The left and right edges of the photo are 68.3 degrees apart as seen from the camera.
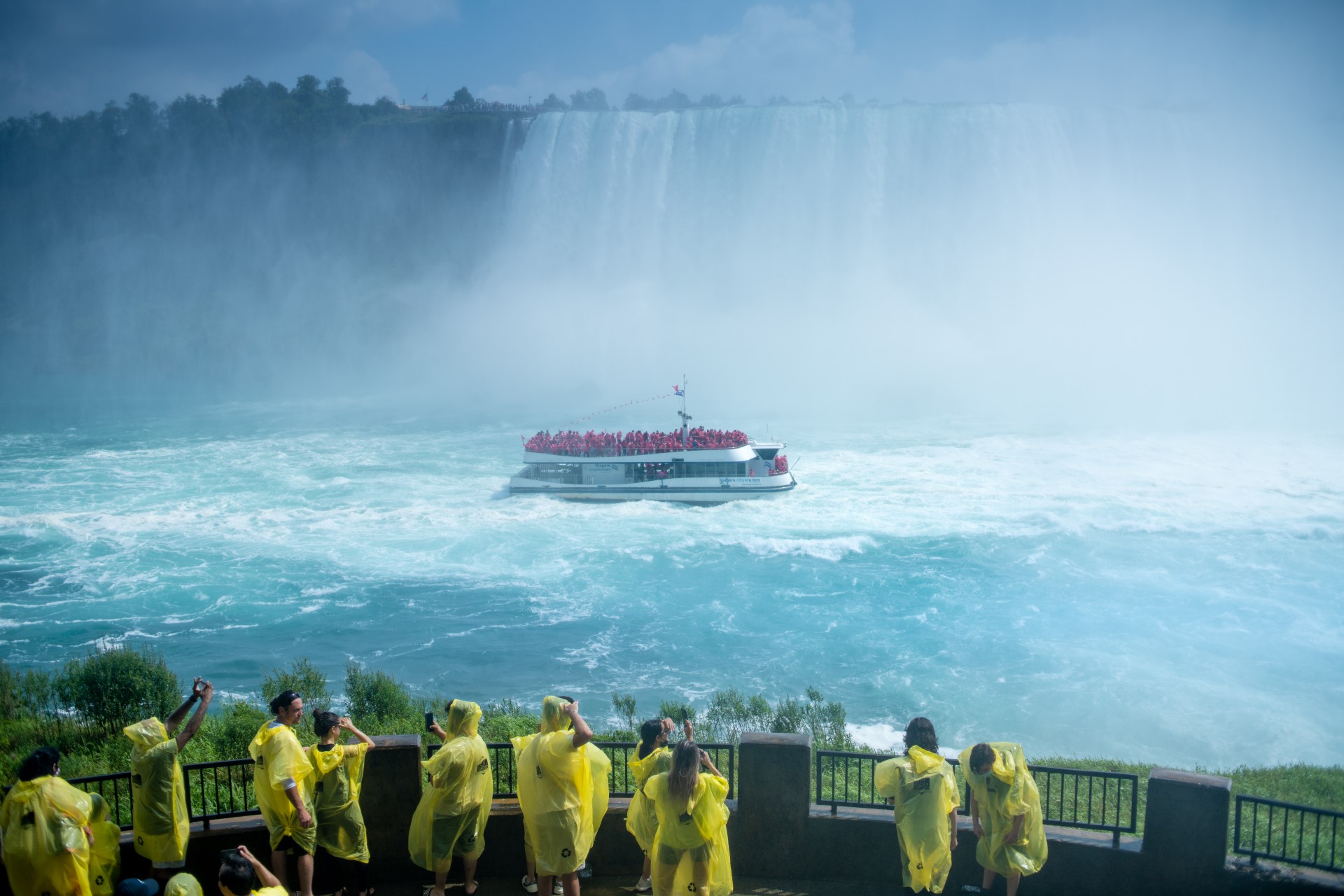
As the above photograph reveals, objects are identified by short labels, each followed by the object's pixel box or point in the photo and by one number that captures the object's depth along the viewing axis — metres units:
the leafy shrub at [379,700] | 15.41
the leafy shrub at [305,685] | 15.39
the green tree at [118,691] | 14.66
